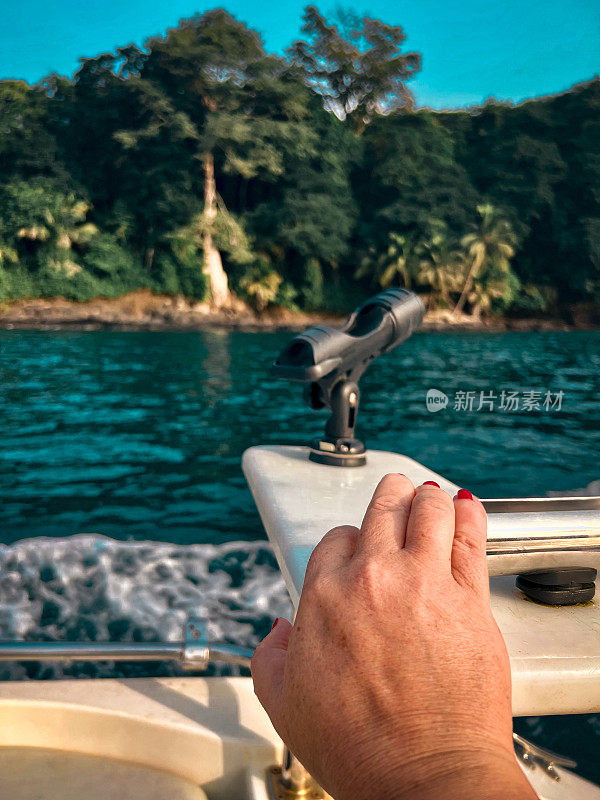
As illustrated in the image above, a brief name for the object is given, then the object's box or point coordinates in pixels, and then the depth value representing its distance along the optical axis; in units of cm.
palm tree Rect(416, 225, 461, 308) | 2889
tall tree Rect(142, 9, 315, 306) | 2669
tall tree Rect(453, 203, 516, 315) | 2931
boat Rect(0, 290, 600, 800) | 83
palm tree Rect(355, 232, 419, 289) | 2870
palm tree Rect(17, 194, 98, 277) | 2469
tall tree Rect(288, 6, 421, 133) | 3222
